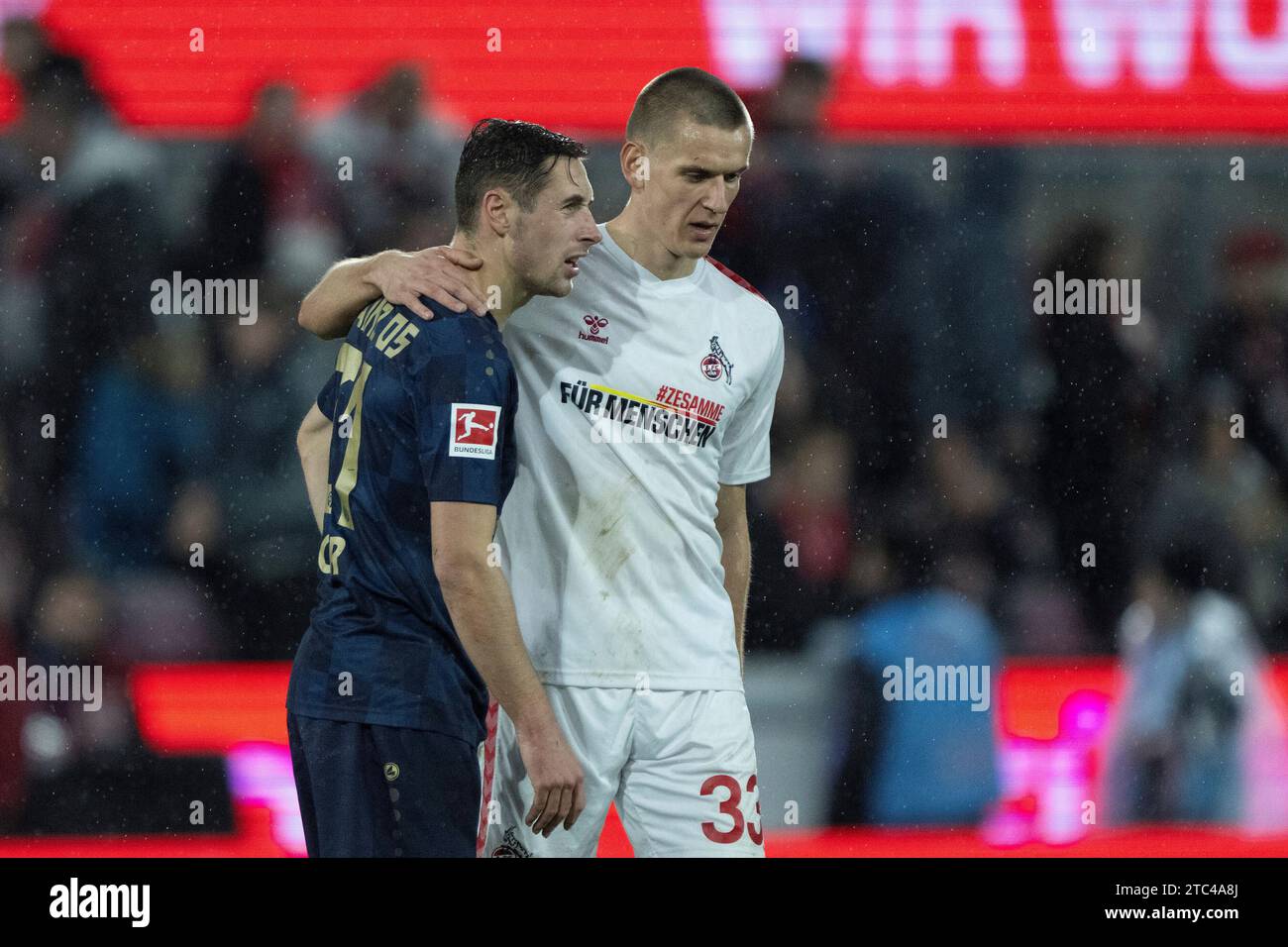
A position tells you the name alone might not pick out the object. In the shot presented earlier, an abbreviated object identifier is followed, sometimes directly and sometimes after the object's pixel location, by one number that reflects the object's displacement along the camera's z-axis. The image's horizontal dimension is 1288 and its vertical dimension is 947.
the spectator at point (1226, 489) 10.65
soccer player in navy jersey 4.79
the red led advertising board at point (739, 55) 10.37
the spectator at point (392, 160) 10.53
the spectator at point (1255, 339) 10.96
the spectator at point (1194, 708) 9.85
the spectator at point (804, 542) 9.96
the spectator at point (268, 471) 9.98
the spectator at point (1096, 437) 10.64
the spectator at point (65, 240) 10.36
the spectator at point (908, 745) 9.58
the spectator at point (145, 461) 10.09
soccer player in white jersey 5.53
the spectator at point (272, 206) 10.48
